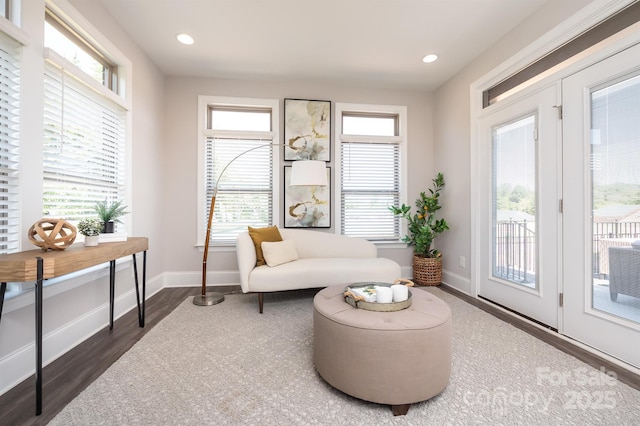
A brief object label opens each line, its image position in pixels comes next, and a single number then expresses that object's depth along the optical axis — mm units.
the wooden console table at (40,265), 1273
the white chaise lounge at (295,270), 2641
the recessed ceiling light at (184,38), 2753
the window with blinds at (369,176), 3900
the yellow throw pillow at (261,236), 2873
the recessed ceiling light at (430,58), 3109
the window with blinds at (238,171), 3652
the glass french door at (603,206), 1761
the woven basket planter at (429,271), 3578
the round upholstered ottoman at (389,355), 1317
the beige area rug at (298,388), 1300
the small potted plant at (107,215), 2070
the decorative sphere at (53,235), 1533
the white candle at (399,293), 1598
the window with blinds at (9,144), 1553
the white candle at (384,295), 1556
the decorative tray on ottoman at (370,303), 1536
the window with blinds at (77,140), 1869
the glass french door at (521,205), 2285
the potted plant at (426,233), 3580
